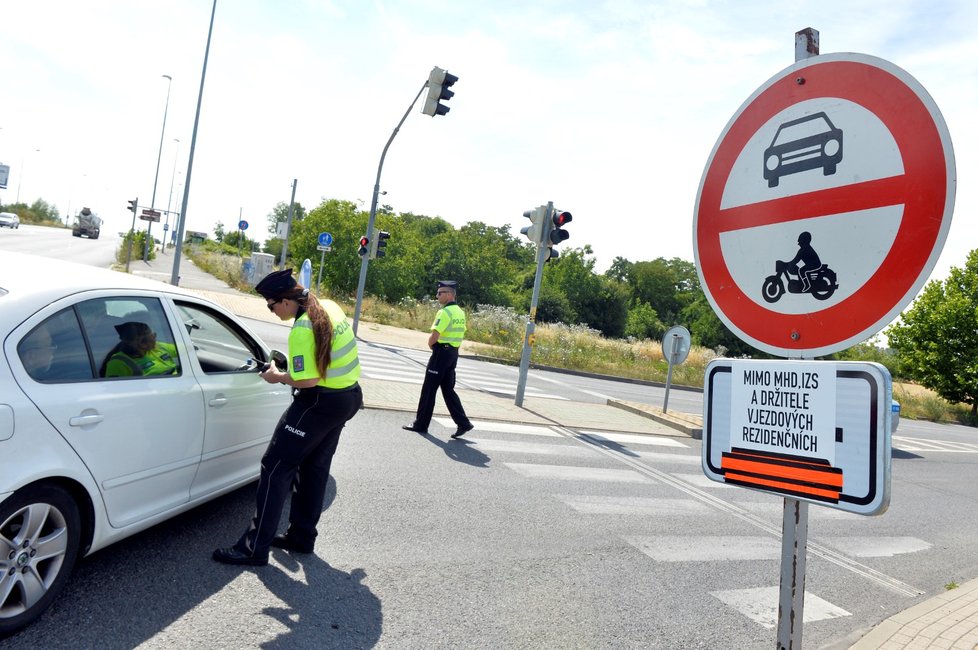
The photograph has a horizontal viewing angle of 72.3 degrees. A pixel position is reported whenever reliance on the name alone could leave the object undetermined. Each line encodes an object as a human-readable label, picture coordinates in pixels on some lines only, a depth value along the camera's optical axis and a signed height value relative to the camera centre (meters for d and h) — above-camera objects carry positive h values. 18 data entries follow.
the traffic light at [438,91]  14.35 +5.66
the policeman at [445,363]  8.55 -0.10
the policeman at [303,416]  4.03 -0.47
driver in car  3.55 -0.17
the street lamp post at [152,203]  43.22 +9.97
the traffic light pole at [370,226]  18.34 +3.47
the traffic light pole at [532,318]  12.29 +0.85
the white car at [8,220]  61.97 +8.32
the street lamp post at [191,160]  23.34 +5.91
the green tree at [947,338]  35.06 +3.73
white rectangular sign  1.71 -0.11
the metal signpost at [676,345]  13.16 +0.67
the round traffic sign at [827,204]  1.72 +0.54
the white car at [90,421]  2.95 -0.51
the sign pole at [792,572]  1.98 -0.53
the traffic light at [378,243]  18.70 +2.93
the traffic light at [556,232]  12.14 +2.45
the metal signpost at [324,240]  21.14 +3.24
